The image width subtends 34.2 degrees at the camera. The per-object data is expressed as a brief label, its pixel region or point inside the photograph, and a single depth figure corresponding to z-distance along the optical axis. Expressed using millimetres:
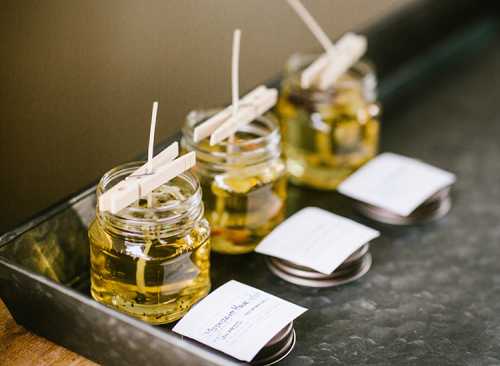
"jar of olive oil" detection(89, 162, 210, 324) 910
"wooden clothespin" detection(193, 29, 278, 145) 1018
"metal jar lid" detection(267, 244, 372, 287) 1047
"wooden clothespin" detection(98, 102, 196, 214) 874
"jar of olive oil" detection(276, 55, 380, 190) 1239
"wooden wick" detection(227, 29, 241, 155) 1043
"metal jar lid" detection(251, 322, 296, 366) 895
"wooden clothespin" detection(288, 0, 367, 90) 1193
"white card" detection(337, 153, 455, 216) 1201
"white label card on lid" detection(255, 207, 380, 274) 1042
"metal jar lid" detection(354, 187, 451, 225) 1206
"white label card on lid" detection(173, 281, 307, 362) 881
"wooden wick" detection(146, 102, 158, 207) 920
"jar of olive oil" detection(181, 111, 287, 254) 1060
